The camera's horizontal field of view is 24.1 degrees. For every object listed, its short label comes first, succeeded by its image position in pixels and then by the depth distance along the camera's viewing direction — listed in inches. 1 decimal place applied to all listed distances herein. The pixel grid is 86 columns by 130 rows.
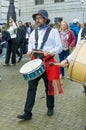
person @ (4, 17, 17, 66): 266.4
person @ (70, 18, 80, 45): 384.0
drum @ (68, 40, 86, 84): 101.1
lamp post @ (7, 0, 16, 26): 379.0
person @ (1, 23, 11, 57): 266.0
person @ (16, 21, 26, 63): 298.9
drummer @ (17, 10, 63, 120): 129.2
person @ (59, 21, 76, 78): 212.8
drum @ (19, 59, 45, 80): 120.1
